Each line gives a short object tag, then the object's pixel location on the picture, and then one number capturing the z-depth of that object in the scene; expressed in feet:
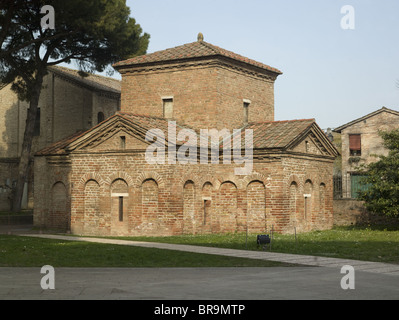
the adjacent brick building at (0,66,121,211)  124.67
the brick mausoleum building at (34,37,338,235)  79.36
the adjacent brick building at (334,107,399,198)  143.64
